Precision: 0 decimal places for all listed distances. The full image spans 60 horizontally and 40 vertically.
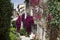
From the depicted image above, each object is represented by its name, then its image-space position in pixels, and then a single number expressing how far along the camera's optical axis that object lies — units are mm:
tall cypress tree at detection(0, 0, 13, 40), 4886
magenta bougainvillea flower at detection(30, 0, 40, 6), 8902
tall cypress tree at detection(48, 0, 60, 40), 7036
